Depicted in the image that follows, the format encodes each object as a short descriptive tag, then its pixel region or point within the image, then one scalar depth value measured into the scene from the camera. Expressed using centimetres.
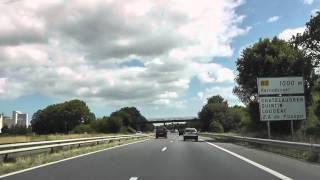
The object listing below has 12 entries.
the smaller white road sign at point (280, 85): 2080
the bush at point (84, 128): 8135
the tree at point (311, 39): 2523
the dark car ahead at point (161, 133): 3988
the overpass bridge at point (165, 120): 9645
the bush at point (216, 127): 7422
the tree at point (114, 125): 8076
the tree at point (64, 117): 10429
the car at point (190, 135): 3035
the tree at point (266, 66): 2769
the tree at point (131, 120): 9625
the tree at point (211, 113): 8567
